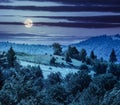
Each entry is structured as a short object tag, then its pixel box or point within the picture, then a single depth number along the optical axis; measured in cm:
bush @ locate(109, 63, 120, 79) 18719
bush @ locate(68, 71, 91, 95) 11562
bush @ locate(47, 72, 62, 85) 14862
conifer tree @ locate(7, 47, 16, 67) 19398
